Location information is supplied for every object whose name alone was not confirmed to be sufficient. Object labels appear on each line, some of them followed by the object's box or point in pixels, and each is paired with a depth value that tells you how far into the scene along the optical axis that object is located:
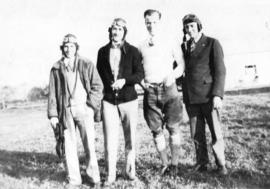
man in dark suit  5.55
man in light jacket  5.34
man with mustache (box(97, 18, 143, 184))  5.34
